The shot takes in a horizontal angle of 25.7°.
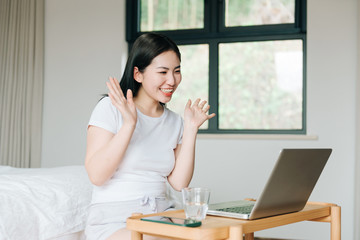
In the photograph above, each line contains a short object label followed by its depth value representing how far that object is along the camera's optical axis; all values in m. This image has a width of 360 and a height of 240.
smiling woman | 2.27
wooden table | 1.85
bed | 2.43
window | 4.85
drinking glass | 1.95
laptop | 1.97
